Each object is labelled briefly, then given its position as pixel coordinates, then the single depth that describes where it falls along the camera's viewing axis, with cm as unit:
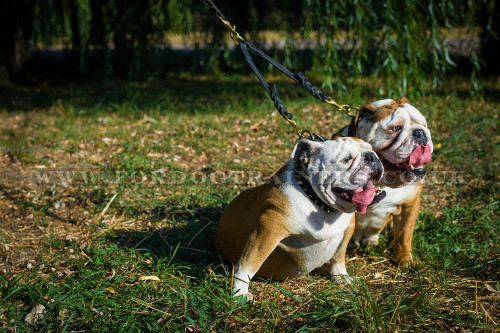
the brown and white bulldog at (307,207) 200
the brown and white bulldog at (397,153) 229
